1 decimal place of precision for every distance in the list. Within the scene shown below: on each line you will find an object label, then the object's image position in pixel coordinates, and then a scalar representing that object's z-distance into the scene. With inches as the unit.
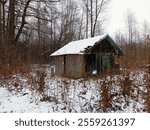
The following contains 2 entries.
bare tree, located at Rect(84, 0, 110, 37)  1307.8
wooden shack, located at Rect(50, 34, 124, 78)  737.0
